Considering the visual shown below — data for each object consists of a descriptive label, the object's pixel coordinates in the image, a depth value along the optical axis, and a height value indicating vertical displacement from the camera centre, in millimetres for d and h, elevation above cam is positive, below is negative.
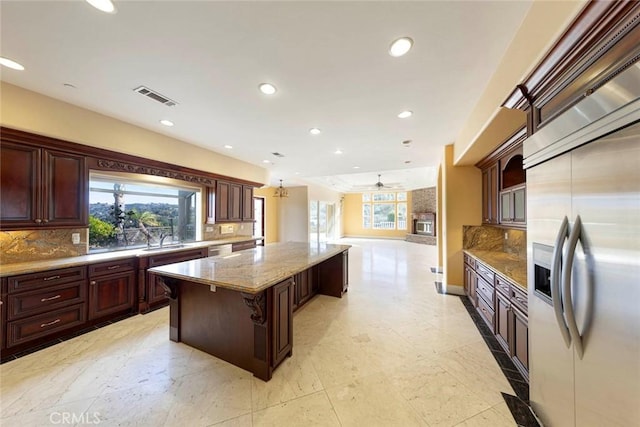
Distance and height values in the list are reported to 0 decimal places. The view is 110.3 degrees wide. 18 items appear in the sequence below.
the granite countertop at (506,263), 2146 -608
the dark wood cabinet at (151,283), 3336 -1055
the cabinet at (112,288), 2874 -1003
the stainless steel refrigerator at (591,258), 894 -210
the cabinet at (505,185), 2691 +440
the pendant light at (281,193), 7744 +779
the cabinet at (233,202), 5035 +305
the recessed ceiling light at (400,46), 1677 +1316
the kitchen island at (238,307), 1979 -934
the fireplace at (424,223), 11188 -450
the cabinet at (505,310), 1938 -1023
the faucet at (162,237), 4166 -432
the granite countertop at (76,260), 2352 -580
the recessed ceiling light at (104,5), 1398 +1340
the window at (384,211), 12906 +226
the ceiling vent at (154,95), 2391 +1346
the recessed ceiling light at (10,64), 1939 +1353
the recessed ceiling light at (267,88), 2281 +1325
